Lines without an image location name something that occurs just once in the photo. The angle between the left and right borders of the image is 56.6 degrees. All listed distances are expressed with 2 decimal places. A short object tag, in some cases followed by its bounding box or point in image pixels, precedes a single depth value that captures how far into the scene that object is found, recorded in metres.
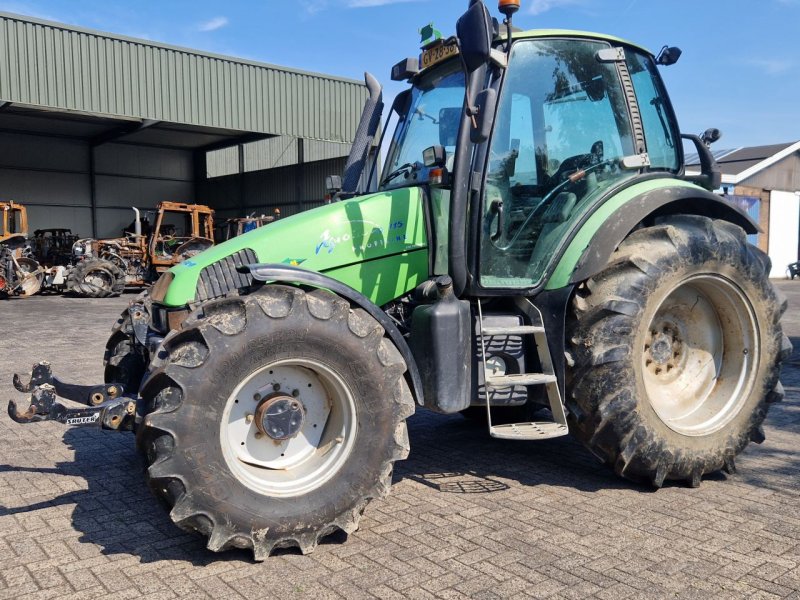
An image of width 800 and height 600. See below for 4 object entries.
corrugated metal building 20.06
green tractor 3.41
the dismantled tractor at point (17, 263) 18.78
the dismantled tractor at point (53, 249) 22.08
